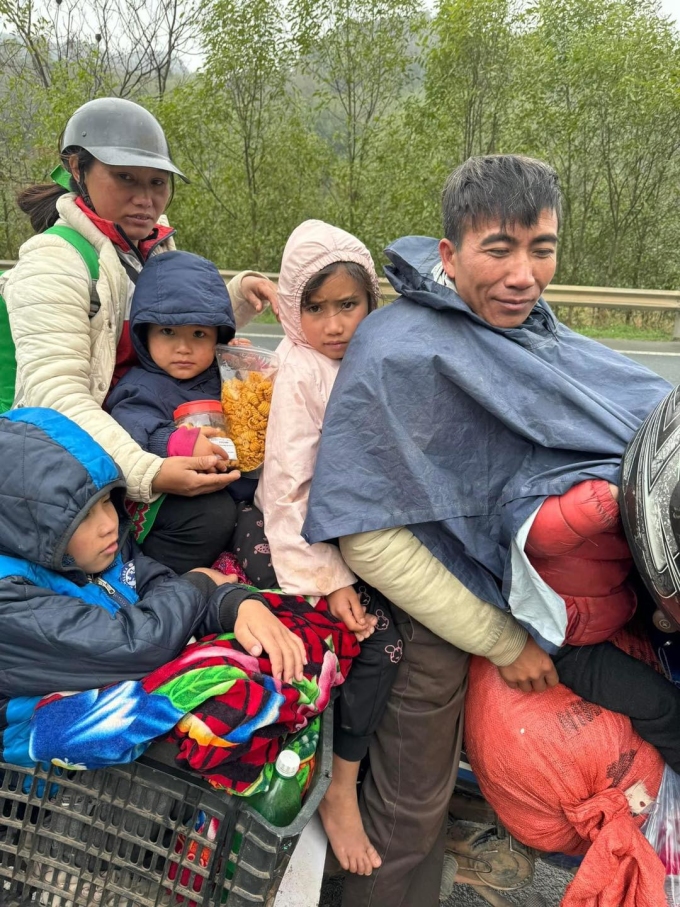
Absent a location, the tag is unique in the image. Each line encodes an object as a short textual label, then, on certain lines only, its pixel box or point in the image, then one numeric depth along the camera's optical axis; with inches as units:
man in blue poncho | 65.2
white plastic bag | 63.7
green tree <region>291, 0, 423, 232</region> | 524.7
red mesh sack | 62.8
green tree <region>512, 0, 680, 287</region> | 532.4
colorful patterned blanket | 54.1
